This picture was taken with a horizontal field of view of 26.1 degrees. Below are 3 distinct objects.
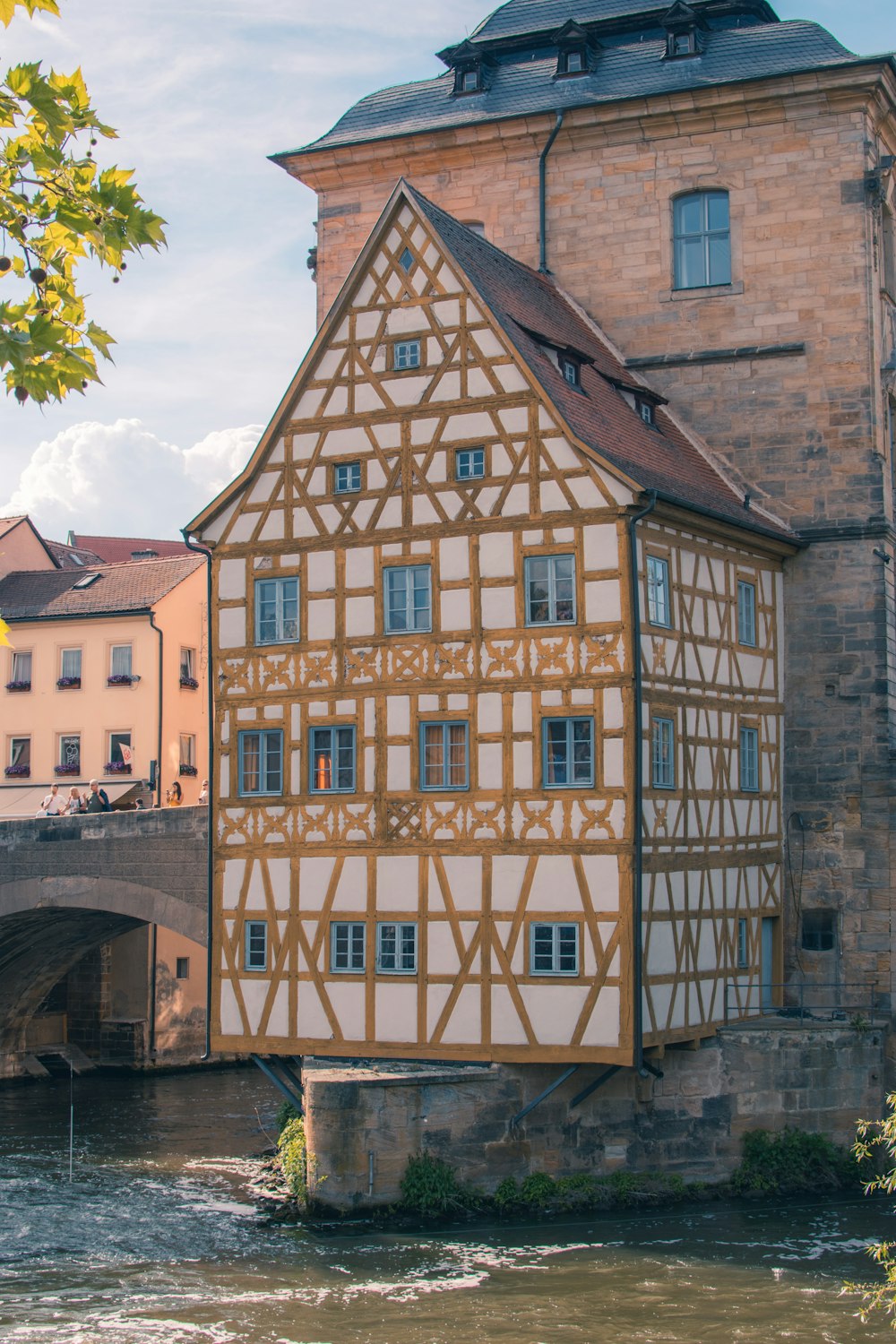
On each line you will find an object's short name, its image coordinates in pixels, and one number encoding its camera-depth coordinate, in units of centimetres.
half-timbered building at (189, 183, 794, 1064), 2375
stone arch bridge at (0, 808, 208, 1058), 3011
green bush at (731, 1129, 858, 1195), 2473
